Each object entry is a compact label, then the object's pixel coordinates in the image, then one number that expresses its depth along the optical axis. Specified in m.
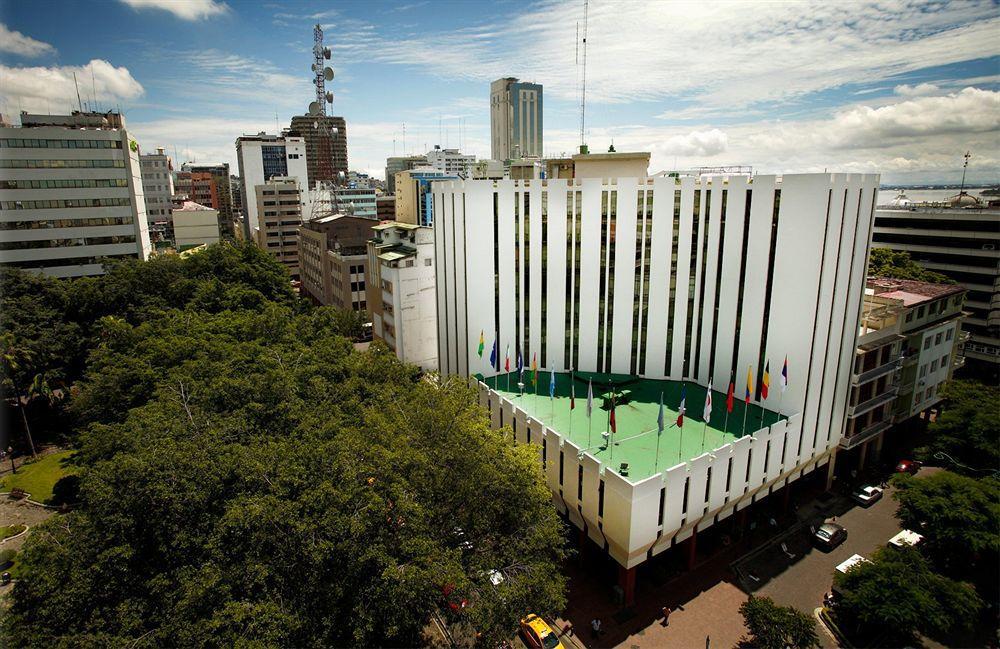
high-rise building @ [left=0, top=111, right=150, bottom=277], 69.19
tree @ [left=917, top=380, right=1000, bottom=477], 38.38
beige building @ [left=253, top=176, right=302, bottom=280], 123.44
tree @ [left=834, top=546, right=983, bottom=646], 27.05
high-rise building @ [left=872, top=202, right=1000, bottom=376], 64.06
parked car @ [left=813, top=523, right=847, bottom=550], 38.34
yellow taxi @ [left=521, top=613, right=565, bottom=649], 30.12
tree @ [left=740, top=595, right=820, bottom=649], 27.91
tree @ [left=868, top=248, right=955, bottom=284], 66.62
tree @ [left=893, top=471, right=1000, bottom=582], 30.75
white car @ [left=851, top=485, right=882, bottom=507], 43.31
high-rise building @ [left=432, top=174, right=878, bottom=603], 34.31
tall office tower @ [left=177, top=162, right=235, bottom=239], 186.12
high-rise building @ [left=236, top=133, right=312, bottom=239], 159.38
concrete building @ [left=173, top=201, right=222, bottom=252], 120.12
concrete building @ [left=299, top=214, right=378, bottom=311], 85.00
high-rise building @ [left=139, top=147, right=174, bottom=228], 152.88
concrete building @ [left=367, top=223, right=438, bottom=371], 59.59
